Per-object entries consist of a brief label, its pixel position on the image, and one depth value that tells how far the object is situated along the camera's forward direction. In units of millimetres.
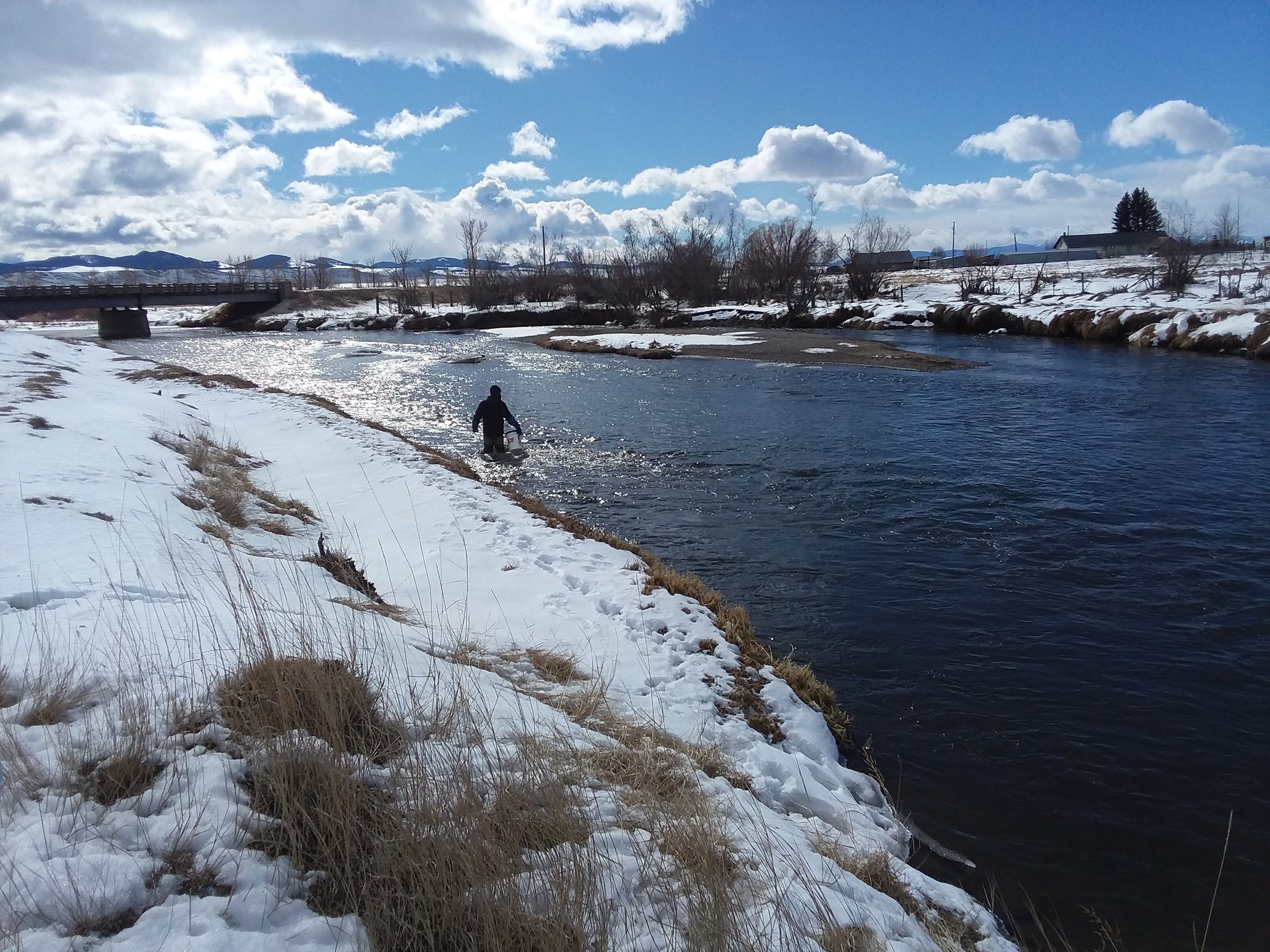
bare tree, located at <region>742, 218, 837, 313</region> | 64438
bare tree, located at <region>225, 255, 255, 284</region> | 96419
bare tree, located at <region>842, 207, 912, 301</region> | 61750
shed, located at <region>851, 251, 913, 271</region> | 63562
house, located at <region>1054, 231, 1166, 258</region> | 89812
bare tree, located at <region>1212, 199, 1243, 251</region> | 61781
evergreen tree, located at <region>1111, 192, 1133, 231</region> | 102500
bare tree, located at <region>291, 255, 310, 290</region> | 107106
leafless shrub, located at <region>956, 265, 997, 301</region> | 51594
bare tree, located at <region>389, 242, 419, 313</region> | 80250
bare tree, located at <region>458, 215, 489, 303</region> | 83500
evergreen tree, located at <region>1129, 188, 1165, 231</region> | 101062
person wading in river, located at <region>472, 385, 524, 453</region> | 16375
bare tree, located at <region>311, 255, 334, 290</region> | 114250
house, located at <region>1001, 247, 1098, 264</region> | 92875
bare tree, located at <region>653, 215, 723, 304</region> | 71750
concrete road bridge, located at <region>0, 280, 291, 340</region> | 57625
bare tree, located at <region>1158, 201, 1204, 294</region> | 43031
